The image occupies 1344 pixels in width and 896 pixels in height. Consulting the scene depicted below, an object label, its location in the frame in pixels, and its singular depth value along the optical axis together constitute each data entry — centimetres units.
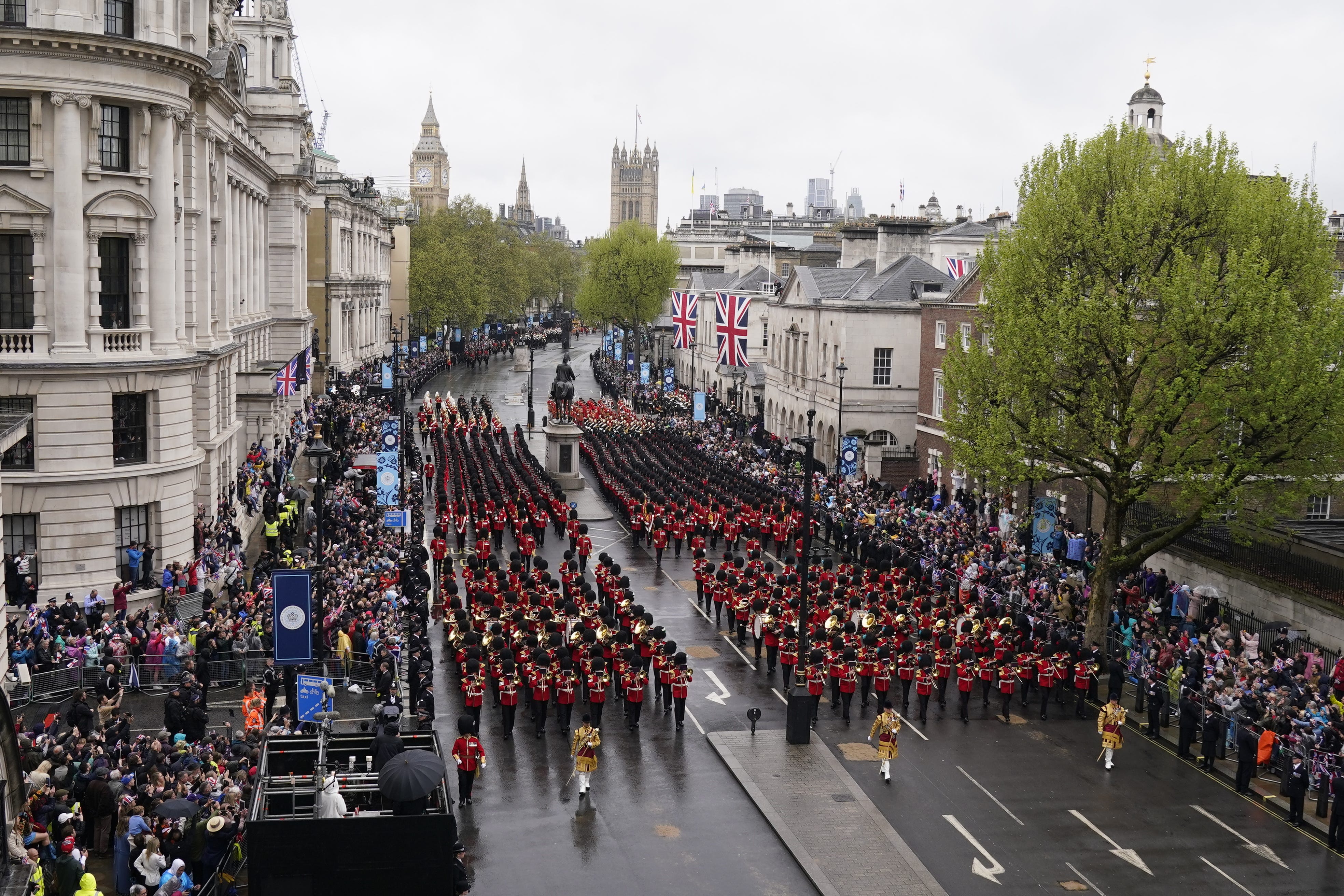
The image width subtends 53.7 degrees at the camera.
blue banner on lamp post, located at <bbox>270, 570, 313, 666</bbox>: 2002
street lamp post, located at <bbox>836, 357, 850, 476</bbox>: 4459
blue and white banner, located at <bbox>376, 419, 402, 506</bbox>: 3369
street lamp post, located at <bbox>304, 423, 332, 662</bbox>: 2180
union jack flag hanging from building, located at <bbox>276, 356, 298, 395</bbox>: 4019
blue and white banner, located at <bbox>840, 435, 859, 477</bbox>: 4462
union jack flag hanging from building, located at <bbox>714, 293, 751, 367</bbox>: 5394
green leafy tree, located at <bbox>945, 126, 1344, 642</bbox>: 2534
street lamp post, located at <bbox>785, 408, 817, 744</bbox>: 2230
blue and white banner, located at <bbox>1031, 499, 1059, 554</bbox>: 3350
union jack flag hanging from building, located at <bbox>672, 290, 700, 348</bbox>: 6575
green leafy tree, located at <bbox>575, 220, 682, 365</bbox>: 10425
